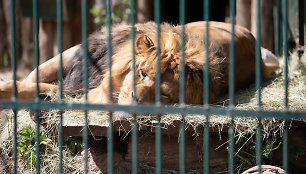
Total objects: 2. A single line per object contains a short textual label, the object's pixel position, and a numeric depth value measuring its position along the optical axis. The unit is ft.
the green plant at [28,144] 23.22
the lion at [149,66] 24.68
